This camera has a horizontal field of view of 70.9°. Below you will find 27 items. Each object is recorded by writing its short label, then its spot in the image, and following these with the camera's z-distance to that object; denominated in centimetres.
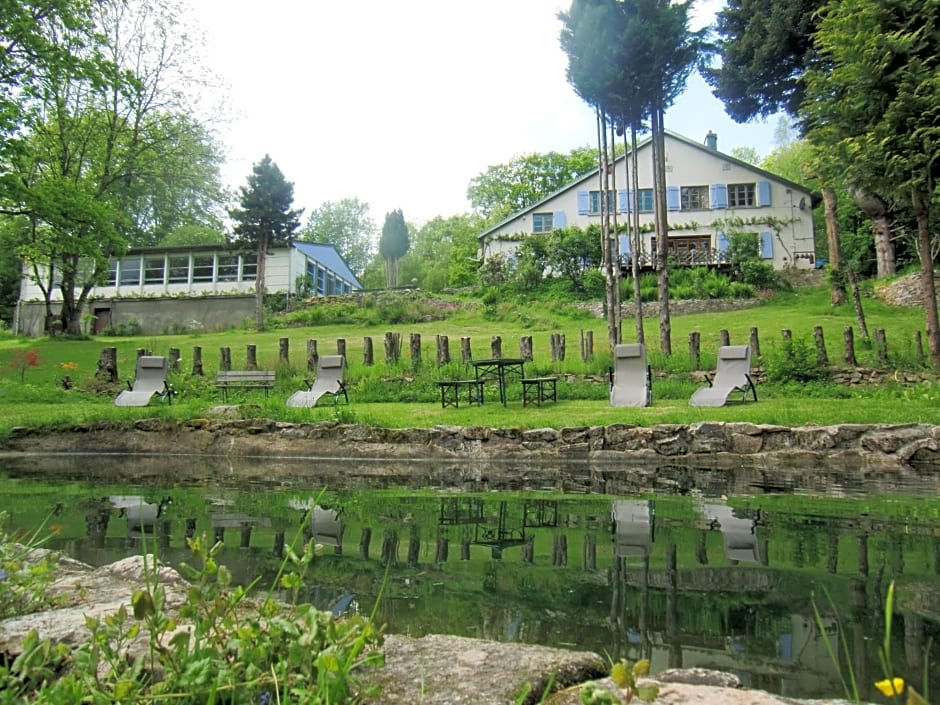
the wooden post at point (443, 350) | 1519
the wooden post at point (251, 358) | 1611
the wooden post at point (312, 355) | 1605
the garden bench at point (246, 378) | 1475
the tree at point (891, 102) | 1170
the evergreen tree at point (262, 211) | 3306
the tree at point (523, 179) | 5300
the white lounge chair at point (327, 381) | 1316
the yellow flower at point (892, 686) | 102
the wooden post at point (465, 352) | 1522
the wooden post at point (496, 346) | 1476
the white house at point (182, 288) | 3381
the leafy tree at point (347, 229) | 7419
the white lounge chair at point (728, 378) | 1102
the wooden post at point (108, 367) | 1600
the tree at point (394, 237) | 6199
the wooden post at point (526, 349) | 1461
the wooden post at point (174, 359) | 1658
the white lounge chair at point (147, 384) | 1335
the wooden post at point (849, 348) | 1306
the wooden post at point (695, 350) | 1415
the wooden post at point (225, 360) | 1605
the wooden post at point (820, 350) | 1309
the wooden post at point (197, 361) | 1616
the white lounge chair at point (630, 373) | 1184
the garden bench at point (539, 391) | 1185
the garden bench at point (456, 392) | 1208
